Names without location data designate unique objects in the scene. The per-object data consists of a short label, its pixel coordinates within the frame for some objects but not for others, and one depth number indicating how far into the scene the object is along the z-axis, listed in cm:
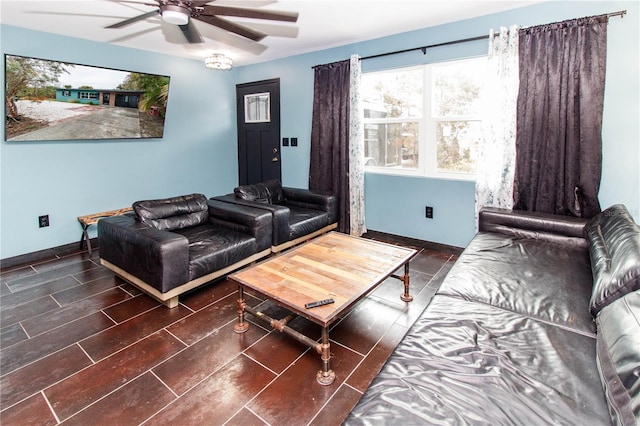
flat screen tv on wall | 345
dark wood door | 527
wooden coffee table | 192
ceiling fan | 203
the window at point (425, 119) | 364
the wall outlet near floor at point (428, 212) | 398
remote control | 190
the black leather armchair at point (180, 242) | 260
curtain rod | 336
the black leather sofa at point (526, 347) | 110
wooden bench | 383
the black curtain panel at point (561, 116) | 287
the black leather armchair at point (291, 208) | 363
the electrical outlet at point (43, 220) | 376
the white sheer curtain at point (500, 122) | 320
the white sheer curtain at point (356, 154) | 419
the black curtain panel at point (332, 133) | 435
